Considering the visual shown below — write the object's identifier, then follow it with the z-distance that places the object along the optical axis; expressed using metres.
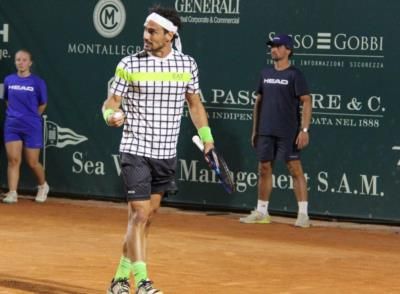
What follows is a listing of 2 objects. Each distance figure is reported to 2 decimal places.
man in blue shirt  23.24
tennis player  14.05
